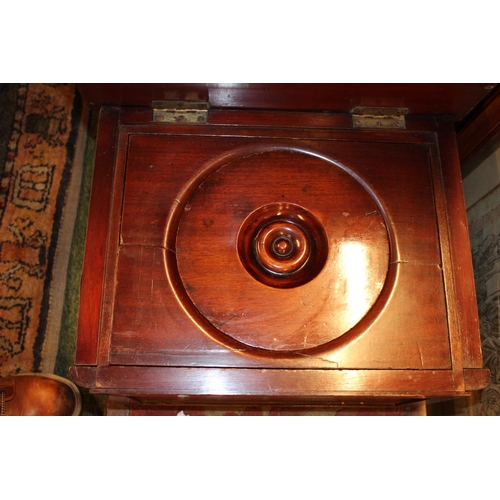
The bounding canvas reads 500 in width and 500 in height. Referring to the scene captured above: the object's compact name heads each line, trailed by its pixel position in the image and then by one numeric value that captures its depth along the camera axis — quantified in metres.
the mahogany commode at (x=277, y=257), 1.03
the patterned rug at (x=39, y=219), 1.65
